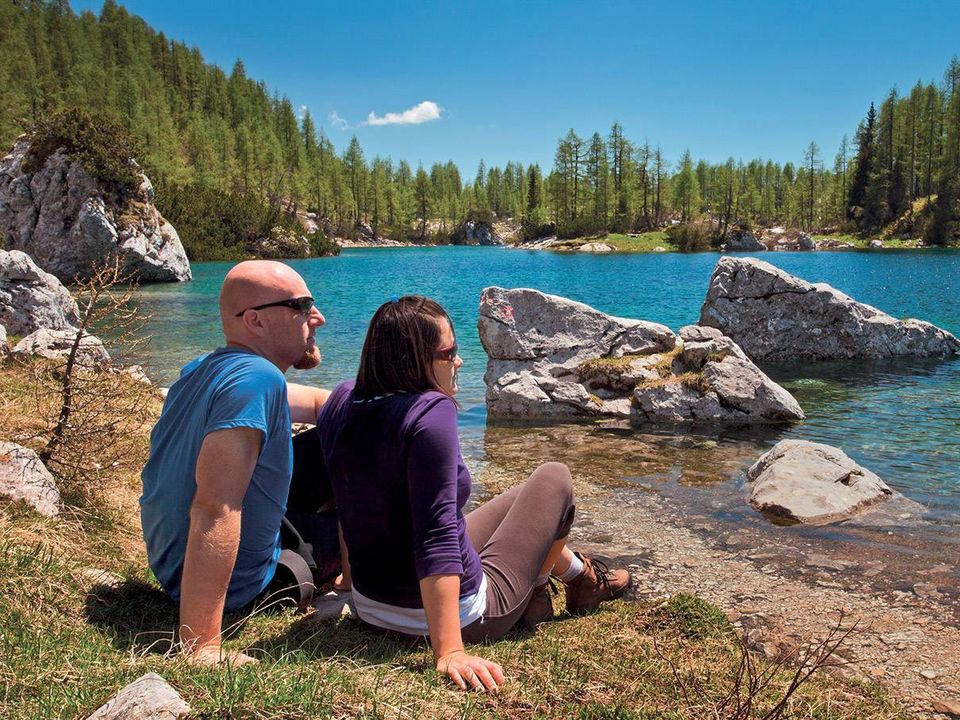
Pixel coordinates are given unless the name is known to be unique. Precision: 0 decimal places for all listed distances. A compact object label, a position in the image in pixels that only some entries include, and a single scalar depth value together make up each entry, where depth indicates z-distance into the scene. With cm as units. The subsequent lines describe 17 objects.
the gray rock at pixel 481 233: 15812
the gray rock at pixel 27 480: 464
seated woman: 316
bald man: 313
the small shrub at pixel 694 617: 466
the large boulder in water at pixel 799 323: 1939
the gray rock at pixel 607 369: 1275
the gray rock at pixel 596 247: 10775
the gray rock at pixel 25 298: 1602
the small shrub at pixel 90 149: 4050
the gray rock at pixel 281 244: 7988
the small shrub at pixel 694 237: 10438
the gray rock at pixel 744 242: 10186
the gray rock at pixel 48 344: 1059
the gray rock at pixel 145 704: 232
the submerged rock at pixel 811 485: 757
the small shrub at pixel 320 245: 9325
